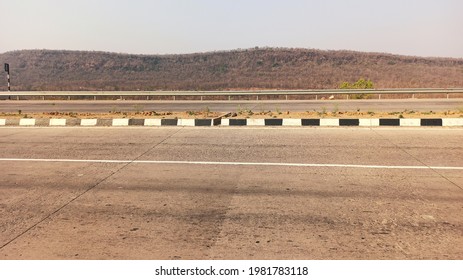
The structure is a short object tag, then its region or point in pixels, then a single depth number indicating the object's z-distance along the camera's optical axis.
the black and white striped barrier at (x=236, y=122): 12.91
